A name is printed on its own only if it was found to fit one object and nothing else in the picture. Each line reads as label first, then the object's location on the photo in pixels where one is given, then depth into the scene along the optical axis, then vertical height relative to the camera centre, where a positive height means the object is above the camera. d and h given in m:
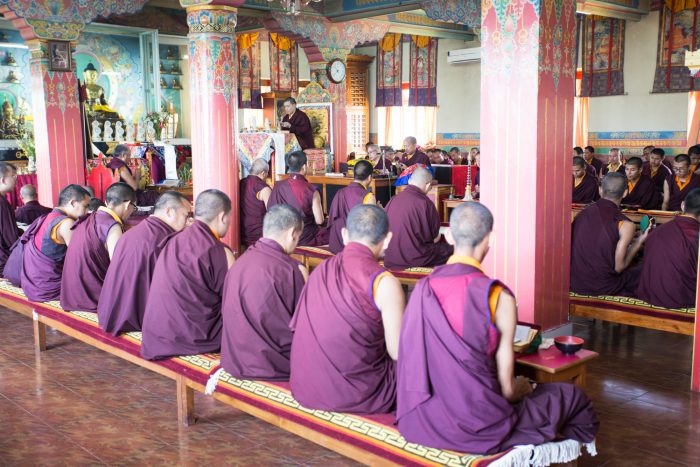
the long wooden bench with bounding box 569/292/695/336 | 4.54 -1.22
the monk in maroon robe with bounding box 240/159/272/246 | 7.70 -0.70
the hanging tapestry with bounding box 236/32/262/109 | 15.20 +1.41
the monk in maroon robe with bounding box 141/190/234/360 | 3.81 -0.81
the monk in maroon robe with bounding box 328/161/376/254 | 6.59 -0.61
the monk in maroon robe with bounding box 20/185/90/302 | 5.11 -0.79
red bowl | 3.18 -0.96
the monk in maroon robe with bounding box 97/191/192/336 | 4.29 -0.80
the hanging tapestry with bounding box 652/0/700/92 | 11.90 +1.45
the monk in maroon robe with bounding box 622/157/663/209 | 8.21 -0.69
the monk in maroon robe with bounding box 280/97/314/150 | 10.78 +0.15
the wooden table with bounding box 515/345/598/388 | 3.08 -1.03
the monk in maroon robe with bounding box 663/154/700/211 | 8.04 -0.62
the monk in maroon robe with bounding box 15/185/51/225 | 7.00 -0.71
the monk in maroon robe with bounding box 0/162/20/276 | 6.21 -0.78
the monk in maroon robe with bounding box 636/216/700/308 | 4.60 -0.90
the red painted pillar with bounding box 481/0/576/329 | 4.25 -0.08
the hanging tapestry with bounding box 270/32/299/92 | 15.15 +1.54
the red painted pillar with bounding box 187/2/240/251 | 7.47 +0.39
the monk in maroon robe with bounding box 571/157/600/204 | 8.60 -0.71
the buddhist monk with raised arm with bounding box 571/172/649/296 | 5.06 -0.86
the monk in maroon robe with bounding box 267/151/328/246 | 7.04 -0.62
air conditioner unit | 14.68 +1.62
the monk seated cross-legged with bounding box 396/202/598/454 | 2.49 -0.85
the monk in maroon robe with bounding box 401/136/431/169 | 10.01 -0.33
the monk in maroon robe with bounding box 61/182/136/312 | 4.70 -0.75
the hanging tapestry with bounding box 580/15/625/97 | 12.95 +1.37
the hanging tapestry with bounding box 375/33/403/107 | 16.62 +1.49
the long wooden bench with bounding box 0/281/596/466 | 2.66 -1.23
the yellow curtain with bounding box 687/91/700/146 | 12.09 +0.21
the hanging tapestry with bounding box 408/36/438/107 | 16.05 +1.38
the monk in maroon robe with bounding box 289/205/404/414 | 2.86 -0.79
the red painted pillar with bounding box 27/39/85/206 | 8.68 +0.15
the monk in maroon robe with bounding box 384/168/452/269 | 5.90 -0.78
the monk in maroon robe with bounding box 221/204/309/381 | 3.33 -0.77
